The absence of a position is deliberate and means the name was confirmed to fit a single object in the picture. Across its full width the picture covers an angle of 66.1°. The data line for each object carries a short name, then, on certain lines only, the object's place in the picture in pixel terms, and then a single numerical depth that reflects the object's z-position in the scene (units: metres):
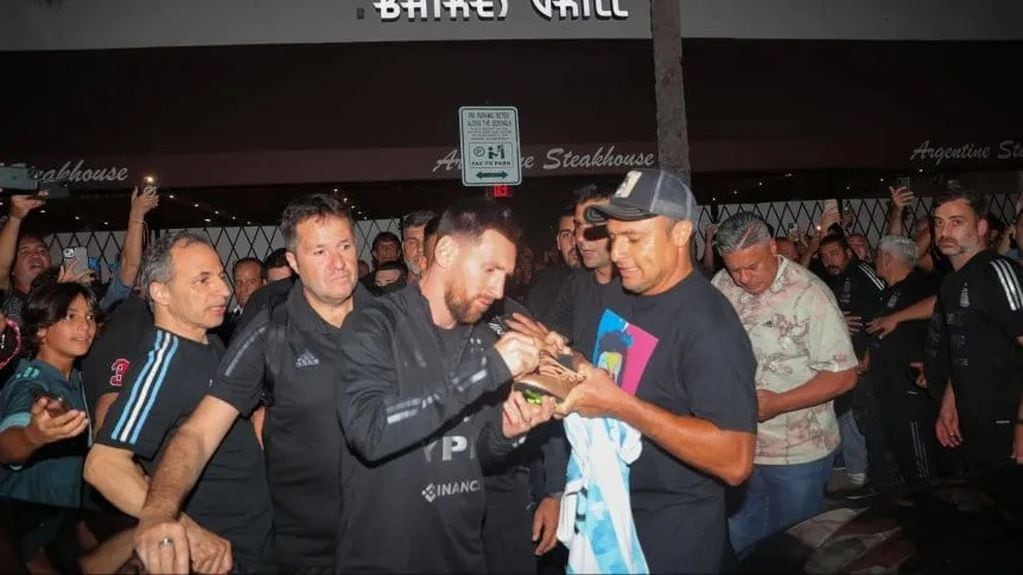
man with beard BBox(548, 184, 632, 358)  3.14
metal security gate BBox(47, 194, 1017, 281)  12.60
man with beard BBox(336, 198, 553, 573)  2.28
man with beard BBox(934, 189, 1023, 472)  4.56
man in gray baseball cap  2.52
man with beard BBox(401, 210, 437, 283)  5.55
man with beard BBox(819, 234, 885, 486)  6.96
